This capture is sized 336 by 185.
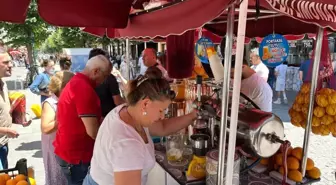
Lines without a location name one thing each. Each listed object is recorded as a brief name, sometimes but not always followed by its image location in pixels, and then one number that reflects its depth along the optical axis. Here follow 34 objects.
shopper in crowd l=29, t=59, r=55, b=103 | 4.46
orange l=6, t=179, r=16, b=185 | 1.56
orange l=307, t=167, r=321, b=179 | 1.78
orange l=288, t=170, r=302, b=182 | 1.64
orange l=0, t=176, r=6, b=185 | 1.61
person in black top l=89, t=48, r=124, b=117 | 3.17
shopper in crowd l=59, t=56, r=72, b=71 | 3.93
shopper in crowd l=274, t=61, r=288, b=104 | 7.65
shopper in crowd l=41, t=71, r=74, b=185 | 2.32
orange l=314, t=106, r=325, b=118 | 1.75
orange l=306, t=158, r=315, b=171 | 1.79
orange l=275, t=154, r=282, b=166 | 1.70
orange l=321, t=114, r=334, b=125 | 1.72
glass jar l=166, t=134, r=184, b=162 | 1.89
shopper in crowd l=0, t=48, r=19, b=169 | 2.35
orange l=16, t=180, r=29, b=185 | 1.52
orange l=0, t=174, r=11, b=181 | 1.63
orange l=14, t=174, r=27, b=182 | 1.59
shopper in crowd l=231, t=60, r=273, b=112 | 2.94
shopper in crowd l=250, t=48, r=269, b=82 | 4.42
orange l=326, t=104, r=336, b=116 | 1.68
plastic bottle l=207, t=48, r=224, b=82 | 1.97
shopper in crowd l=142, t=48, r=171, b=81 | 4.33
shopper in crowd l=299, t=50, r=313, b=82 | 4.62
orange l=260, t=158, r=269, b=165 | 1.81
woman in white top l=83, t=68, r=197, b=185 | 1.16
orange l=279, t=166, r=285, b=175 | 1.67
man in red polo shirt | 1.91
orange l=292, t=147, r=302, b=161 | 1.76
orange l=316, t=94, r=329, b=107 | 1.73
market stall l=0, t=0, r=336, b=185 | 1.20
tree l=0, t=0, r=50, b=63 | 9.87
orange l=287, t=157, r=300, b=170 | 1.69
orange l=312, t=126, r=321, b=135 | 1.83
